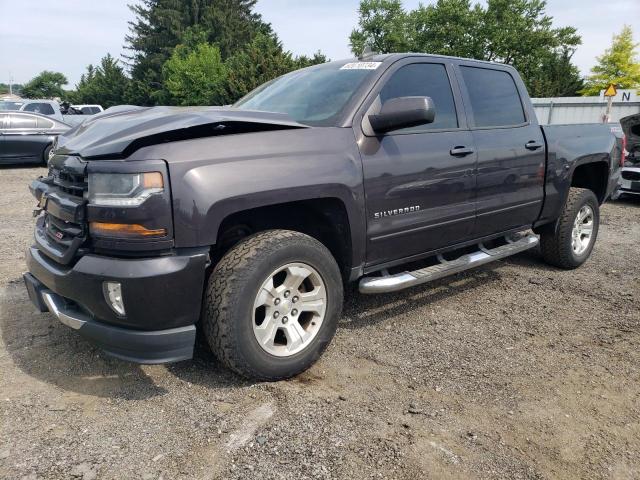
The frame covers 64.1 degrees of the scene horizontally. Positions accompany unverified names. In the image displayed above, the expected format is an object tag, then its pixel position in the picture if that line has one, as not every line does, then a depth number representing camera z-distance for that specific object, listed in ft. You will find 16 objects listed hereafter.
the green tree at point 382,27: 188.34
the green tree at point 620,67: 126.00
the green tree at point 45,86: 279.71
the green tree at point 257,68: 89.92
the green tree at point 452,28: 155.02
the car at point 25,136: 39.37
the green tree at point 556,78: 116.98
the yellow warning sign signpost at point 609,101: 49.60
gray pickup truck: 7.85
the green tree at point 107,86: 187.42
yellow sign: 49.43
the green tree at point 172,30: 171.01
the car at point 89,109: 94.09
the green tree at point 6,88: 438.57
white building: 52.63
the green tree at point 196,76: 132.67
